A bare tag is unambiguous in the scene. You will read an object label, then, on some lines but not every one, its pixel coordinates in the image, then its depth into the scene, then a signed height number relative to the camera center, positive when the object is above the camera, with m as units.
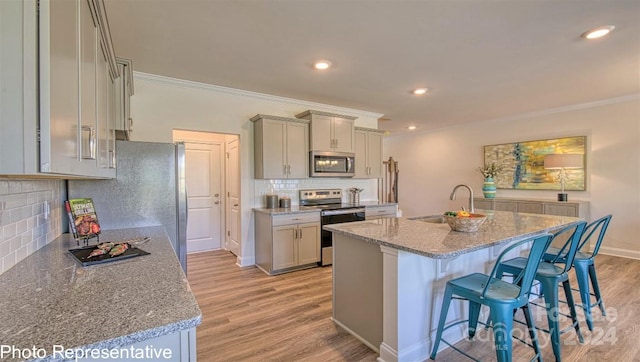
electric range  4.09 -0.39
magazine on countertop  1.84 -0.22
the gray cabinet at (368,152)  4.93 +0.49
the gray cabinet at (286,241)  3.74 -0.77
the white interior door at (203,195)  4.95 -0.21
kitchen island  1.87 -0.66
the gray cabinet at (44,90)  0.74 +0.26
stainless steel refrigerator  2.45 -0.06
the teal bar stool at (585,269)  2.36 -0.73
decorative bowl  2.09 -0.30
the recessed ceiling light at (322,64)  3.03 +1.22
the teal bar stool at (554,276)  1.95 -0.69
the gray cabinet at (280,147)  3.96 +0.49
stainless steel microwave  4.35 +0.27
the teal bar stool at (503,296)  1.63 -0.67
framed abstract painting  4.84 +0.32
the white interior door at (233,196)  4.33 -0.22
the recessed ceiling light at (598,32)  2.34 +1.20
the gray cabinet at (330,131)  4.31 +0.76
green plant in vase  5.33 +0.08
